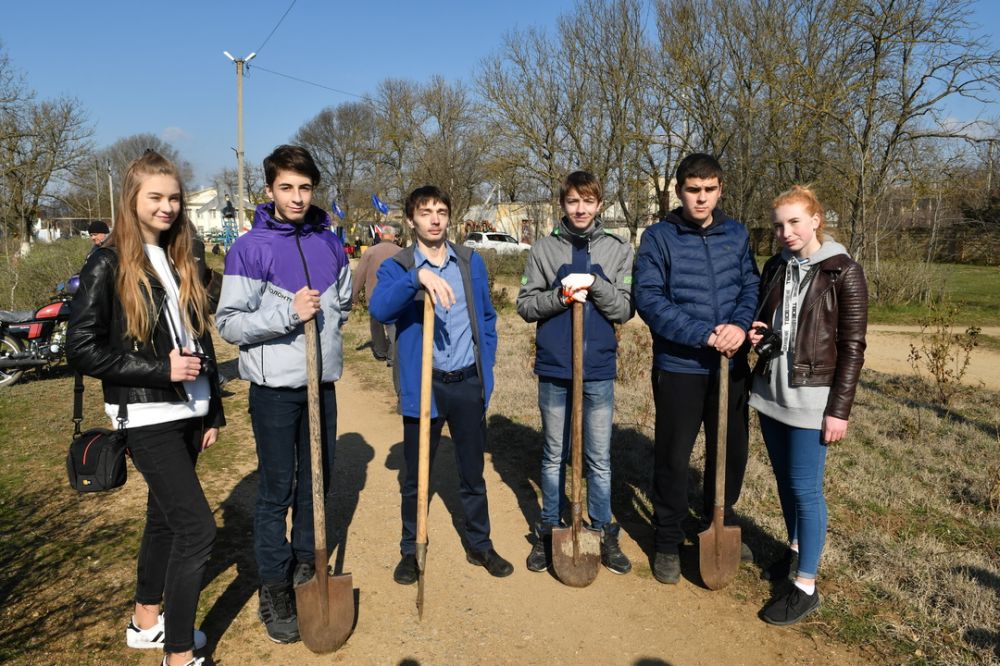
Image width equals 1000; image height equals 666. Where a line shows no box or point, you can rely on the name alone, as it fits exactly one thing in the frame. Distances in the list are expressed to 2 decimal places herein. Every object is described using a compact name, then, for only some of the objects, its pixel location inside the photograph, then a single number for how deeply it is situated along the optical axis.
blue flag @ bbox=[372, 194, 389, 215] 13.92
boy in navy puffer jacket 3.22
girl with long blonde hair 2.33
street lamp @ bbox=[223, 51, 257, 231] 22.80
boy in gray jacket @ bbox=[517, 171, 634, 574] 3.33
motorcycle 7.62
